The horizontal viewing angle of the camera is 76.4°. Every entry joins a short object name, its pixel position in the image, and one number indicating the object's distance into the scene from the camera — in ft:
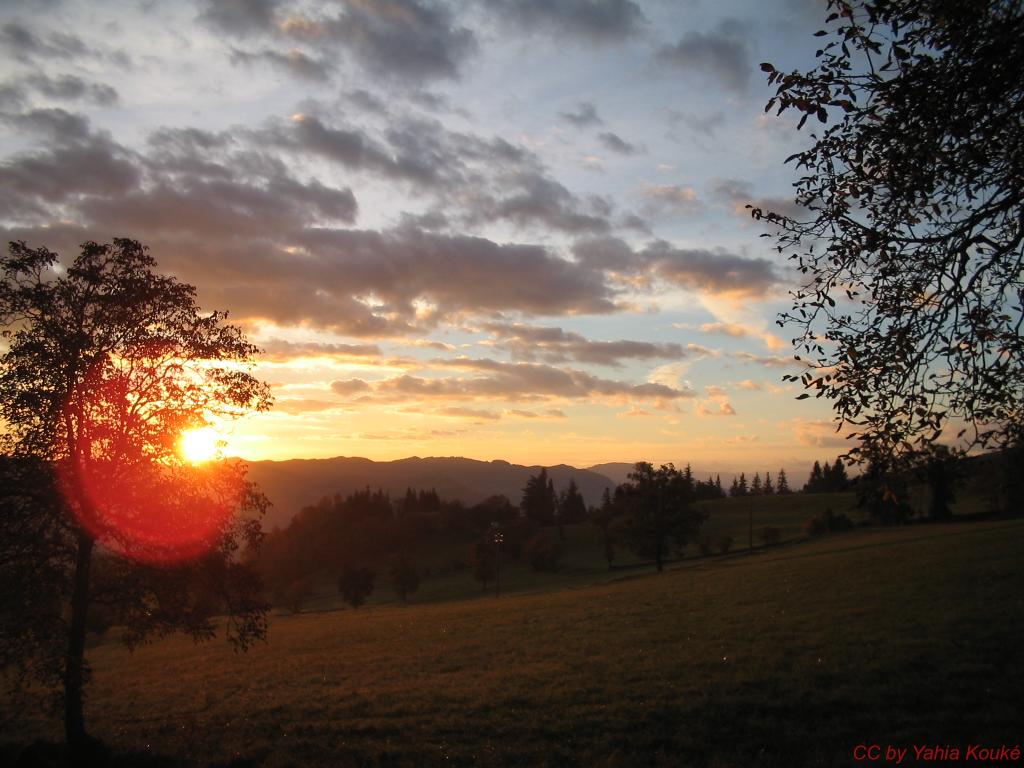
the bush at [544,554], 345.72
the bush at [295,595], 295.89
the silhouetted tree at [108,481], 51.13
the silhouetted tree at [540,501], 570.46
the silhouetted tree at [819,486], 623.56
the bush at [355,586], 298.97
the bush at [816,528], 309.22
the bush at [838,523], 306.55
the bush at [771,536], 309.83
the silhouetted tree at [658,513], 251.19
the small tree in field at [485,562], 305.73
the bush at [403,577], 305.73
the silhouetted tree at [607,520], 326.03
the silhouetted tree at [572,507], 596.29
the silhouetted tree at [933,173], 27.68
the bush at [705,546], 300.81
